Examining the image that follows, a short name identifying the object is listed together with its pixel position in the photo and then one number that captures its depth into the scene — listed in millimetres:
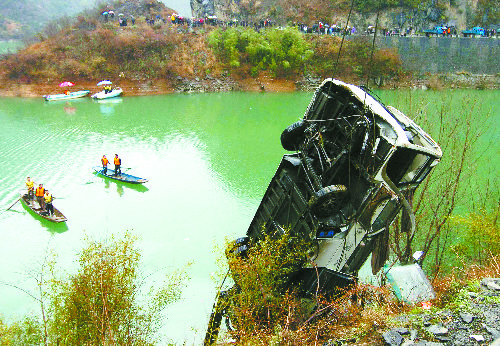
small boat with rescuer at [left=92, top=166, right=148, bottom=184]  20797
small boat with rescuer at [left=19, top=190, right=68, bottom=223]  16812
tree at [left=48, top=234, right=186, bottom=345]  7434
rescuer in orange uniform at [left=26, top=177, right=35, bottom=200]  18234
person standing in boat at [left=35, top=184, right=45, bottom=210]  17484
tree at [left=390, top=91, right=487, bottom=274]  12375
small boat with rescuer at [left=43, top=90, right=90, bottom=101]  41031
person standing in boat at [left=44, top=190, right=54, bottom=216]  16719
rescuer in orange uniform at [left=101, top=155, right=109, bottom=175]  21297
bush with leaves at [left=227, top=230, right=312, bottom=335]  7797
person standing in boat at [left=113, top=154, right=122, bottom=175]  21047
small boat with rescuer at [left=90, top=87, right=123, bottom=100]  41281
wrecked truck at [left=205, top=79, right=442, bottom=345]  7406
